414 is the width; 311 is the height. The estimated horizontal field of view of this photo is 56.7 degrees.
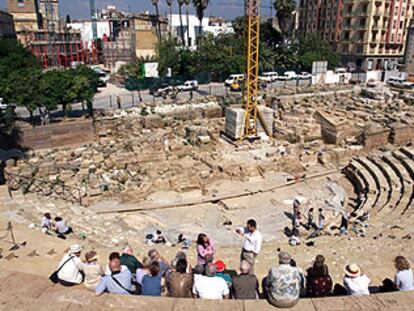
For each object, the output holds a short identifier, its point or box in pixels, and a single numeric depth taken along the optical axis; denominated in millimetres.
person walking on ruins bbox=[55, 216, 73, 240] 12570
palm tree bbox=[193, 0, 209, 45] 51794
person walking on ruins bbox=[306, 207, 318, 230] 15609
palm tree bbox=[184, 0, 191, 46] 53884
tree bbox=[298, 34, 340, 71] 49656
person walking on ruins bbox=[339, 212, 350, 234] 14331
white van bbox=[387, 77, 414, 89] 42962
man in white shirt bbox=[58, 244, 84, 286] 6641
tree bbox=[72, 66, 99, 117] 26831
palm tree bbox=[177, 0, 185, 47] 54538
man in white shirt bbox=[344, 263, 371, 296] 6609
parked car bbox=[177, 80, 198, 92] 39938
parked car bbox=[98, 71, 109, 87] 43062
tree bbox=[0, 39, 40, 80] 32969
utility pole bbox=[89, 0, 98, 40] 69000
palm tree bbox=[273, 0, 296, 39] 49781
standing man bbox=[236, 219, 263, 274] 8109
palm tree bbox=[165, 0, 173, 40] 57219
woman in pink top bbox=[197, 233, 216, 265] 8023
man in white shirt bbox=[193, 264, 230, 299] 6273
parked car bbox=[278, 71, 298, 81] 48178
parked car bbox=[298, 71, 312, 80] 48625
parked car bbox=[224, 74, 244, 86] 41653
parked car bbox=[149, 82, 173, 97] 37719
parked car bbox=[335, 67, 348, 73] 50138
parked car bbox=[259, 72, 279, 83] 45884
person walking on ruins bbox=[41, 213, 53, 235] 12474
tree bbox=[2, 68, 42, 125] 24094
